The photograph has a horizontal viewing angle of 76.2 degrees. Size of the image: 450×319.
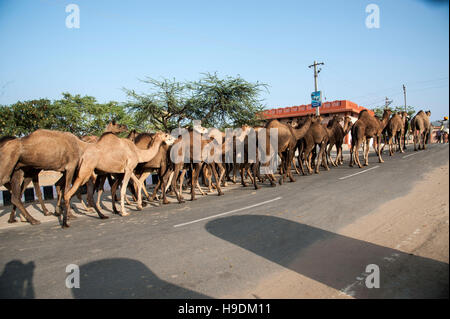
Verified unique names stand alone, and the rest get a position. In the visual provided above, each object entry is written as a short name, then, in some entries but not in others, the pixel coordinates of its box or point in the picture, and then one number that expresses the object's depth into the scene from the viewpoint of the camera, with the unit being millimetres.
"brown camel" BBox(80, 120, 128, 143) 10692
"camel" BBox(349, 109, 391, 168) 14797
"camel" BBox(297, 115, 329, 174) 14180
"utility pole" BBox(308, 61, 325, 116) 28731
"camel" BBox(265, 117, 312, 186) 11805
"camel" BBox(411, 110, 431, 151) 19000
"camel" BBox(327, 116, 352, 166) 16125
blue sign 26672
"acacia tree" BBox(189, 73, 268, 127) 19969
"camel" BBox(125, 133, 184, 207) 10336
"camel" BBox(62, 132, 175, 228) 7630
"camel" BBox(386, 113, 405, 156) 17438
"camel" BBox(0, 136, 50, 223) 8172
